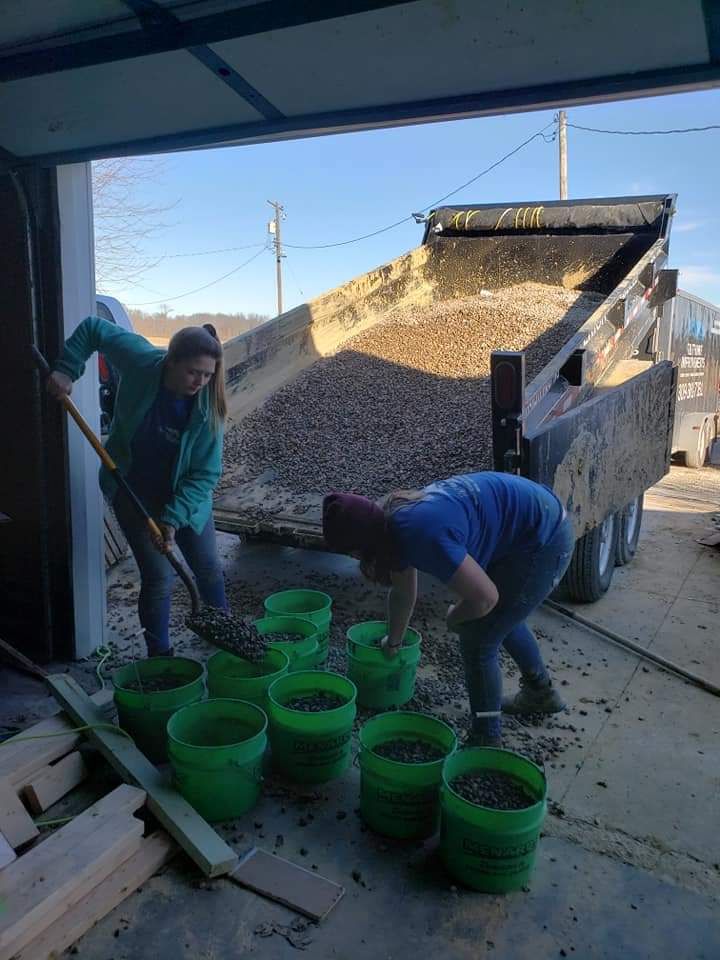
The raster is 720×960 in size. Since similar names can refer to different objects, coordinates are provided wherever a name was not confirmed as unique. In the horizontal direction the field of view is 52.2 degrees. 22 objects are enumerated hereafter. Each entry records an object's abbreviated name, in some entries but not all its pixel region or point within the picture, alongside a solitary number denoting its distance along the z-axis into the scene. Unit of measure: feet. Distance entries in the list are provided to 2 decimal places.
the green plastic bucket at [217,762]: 8.34
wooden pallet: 18.17
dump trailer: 12.91
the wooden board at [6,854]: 7.32
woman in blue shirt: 7.81
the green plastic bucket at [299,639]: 11.03
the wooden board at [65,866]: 6.60
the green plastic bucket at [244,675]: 10.15
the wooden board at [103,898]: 6.71
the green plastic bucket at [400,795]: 8.23
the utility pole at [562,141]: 65.72
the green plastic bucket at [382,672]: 11.08
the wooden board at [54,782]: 8.70
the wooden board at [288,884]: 7.41
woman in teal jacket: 10.47
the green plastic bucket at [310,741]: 9.25
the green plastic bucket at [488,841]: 7.38
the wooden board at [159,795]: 7.74
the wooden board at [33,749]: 8.73
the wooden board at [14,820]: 7.94
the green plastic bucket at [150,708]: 9.62
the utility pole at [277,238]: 119.96
